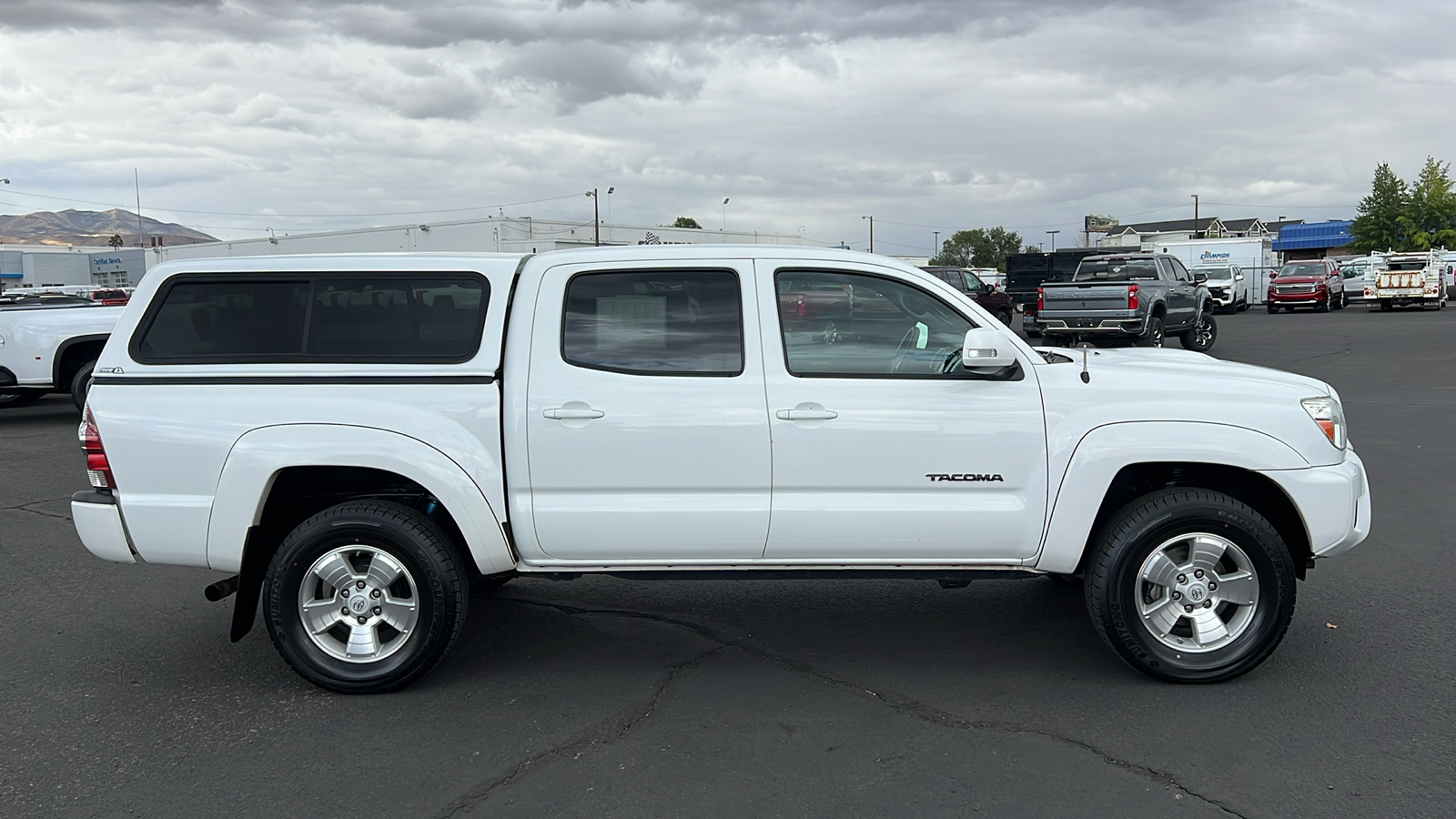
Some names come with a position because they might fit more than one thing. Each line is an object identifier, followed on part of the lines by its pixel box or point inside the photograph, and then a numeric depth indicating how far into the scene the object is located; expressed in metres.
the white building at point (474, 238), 49.44
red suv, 35.28
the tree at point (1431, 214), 58.81
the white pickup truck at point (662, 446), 4.43
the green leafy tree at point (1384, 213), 59.97
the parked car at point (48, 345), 12.72
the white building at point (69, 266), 69.12
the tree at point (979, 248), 120.31
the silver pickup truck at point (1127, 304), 19.00
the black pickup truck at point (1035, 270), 31.06
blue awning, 83.25
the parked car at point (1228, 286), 36.25
